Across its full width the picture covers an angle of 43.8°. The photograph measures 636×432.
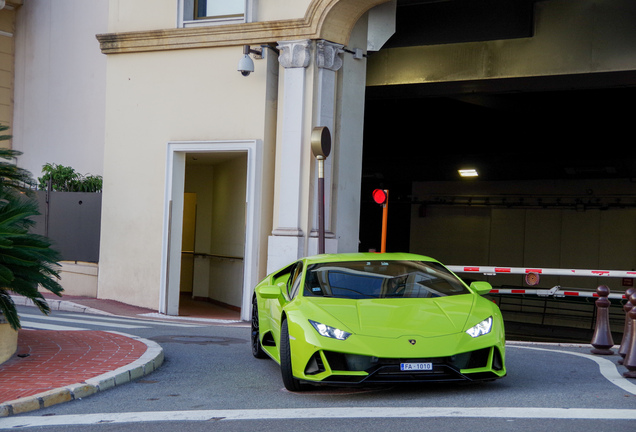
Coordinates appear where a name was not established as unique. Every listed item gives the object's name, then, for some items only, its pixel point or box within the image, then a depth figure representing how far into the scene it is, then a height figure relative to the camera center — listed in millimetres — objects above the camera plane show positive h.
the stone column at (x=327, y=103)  15266 +2341
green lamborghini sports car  6504 -855
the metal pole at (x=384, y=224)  12875 +35
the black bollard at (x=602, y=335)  10367 -1318
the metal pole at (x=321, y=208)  13404 +263
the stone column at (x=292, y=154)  15227 +1332
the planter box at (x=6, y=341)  8305 -1387
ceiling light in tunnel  29578 +2169
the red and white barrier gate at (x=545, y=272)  12773 -700
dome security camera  15133 +2992
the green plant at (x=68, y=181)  19250 +791
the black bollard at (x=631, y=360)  7957 -1256
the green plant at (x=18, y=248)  8070 -377
